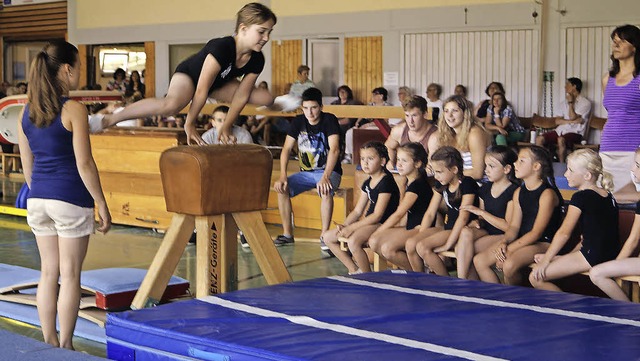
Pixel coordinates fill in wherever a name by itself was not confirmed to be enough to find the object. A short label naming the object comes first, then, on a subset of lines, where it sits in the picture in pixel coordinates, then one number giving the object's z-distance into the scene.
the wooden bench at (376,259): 6.43
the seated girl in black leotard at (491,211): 5.74
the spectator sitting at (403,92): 13.83
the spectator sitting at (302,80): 14.84
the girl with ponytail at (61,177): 4.54
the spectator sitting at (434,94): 13.90
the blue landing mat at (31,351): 3.76
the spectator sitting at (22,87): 15.73
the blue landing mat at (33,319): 5.43
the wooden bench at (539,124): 12.48
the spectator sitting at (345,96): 14.33
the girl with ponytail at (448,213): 5.93
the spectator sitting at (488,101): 12.74
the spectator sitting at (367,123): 12.66
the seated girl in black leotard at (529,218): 5.47
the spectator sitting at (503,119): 12.23
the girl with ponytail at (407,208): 6.15
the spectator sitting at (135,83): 17.88
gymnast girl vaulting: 5.05
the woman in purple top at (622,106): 5.91
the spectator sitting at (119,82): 17.73
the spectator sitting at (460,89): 13.42
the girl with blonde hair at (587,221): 5.14
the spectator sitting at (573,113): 12.31
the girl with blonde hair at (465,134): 6.39
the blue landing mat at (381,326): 3.62
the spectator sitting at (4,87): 18.11
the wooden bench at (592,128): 11.86
